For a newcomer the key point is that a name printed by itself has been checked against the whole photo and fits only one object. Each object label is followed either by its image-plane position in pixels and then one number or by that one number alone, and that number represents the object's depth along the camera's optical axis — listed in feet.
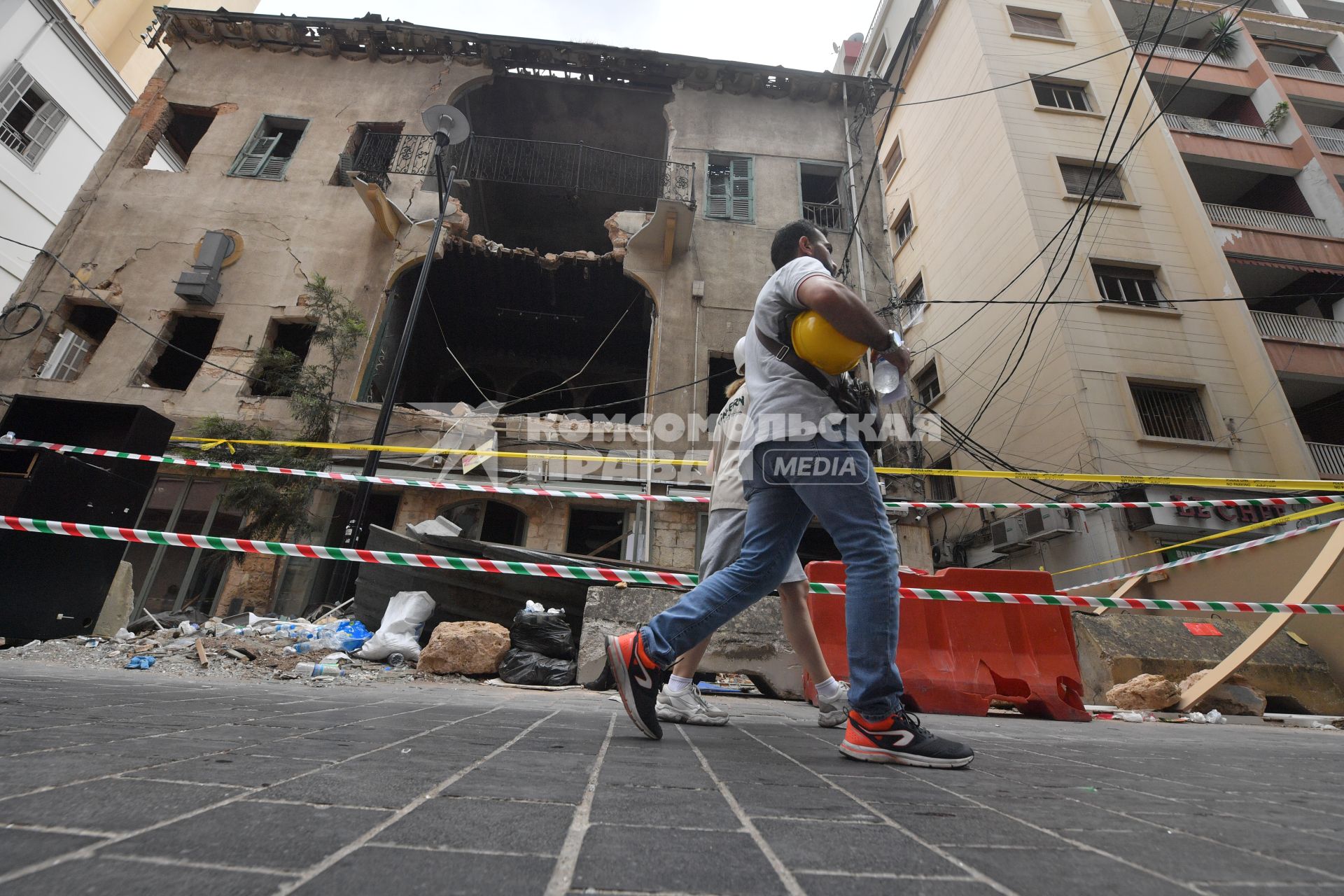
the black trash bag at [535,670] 15.51
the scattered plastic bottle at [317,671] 13.88
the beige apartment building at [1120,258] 40.45
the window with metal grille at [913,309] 57.88
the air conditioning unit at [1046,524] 39.93
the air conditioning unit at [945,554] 51.19
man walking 6.14
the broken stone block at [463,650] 15.85
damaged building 34.24
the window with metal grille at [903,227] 64.25
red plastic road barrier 13.58
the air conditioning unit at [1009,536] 42.75
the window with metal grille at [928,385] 56.13
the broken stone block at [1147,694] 14.65
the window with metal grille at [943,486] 51.88
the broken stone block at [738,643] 15.48
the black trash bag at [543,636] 16.49
